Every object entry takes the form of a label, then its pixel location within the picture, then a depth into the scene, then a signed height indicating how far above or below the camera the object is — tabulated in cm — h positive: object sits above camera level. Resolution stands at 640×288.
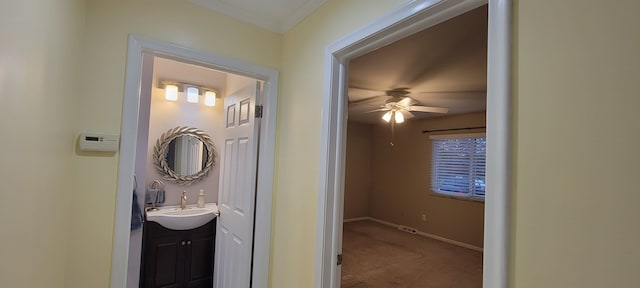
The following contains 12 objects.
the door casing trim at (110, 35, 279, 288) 140 +6
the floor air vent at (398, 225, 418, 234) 565 -146
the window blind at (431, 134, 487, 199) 481 +0
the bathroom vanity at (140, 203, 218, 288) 245 -94
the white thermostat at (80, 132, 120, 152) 130 +4
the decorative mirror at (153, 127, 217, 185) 296 -3
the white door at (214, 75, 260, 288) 196 -27
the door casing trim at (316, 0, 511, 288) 75 +15
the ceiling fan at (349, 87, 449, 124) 352 +83
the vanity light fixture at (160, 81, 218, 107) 295 +71
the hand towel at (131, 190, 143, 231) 222 -57
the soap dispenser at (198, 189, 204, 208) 304 -54
